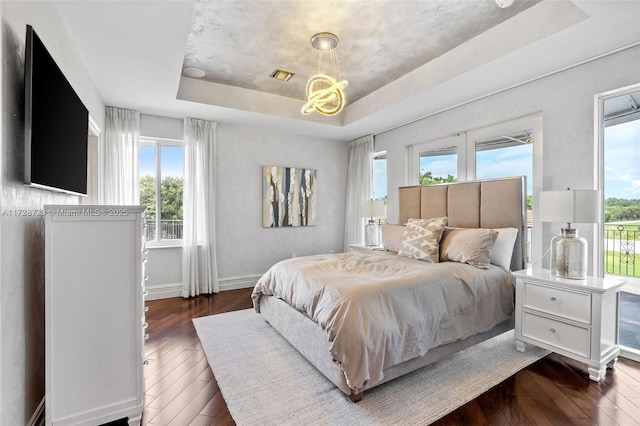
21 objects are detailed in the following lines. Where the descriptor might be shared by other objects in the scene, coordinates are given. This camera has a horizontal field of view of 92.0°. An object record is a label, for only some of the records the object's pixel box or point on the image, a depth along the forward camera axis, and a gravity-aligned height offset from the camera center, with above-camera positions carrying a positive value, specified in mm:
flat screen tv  1491 +498
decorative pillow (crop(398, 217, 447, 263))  3203 -305
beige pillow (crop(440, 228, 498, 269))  2916 -349
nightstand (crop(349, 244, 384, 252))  4309 -528
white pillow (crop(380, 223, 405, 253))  3792 -317
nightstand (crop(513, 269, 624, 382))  2240 -826
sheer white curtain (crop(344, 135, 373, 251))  5443 +475
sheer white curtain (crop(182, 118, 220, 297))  4402 +11
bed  1981 -626
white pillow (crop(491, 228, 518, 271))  3039 -371
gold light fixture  2779 +1156
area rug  1862 -1225
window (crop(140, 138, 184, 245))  4391 +342
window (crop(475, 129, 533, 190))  3332 +640
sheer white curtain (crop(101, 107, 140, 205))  3908 +695
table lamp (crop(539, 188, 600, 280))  2393 -55
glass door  2600 +57
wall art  5148 +255
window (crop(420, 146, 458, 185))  4141 +633
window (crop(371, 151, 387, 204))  5285 +628
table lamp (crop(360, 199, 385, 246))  4660 -45
